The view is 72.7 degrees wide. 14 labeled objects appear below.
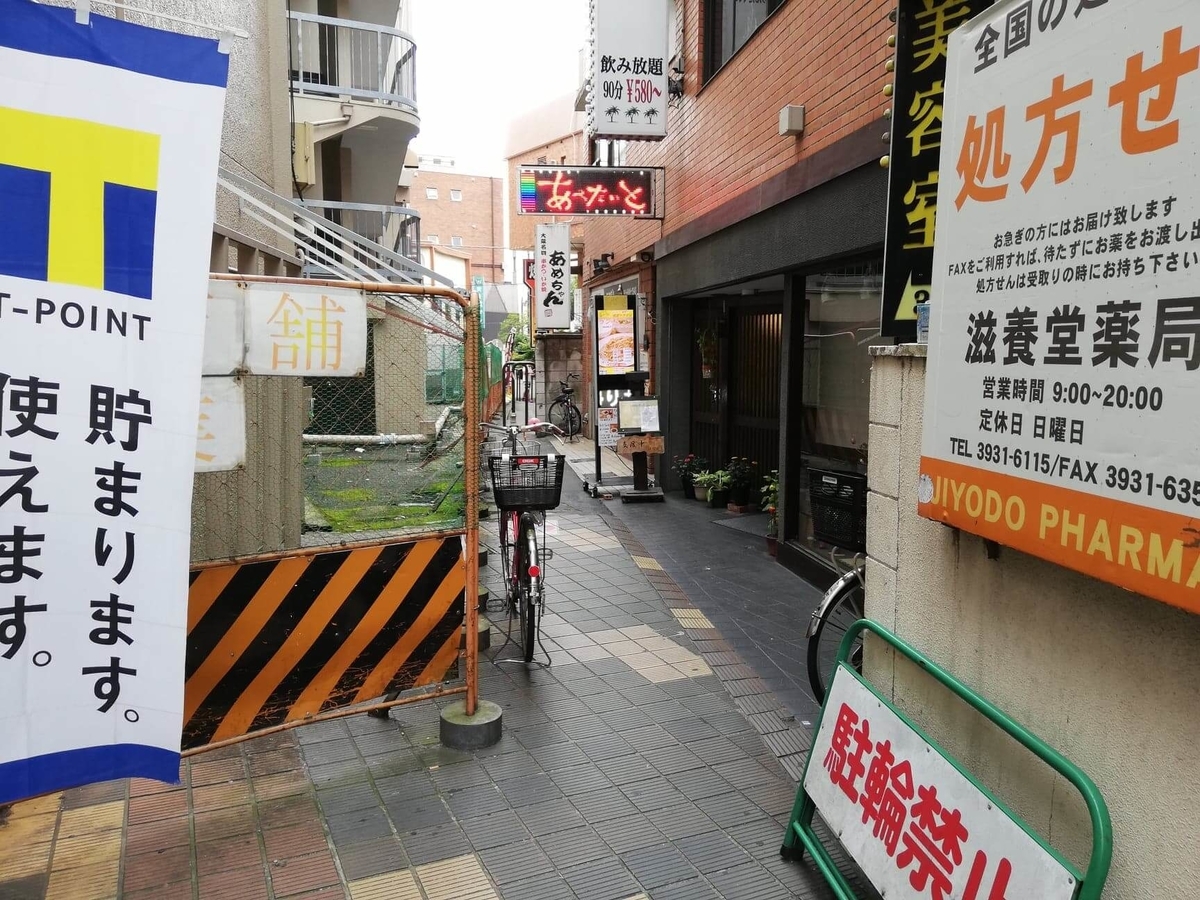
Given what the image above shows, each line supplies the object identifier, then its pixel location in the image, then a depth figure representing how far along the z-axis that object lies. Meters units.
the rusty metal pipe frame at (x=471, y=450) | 3.95
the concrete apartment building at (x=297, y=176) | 4.98
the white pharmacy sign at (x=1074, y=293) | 1.91
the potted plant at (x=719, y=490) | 11.14
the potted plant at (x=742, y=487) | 10.91
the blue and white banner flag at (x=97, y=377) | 2.37
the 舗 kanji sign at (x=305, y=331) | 3.56
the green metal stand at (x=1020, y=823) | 2.05
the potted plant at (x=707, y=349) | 12.20
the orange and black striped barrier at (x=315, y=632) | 3.78
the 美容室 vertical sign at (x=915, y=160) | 4.11
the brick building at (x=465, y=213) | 59.53
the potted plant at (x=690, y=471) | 12.03
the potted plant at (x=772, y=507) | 8.73
